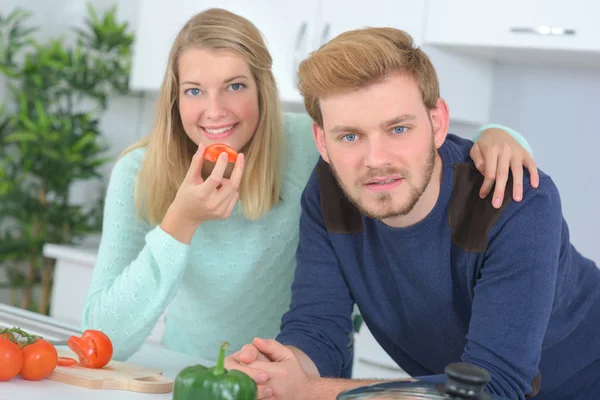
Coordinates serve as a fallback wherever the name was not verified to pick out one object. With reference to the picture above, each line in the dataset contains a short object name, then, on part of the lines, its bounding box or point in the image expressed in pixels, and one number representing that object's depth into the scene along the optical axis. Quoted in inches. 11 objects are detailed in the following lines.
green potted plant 154.5
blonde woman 69.7
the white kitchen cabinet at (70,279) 140.2
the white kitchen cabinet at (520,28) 107.1
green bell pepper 43.3
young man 57.7
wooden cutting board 56.3
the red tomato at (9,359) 54.4
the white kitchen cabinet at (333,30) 120.4
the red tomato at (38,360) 55.4
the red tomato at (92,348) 60.1
